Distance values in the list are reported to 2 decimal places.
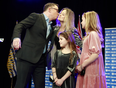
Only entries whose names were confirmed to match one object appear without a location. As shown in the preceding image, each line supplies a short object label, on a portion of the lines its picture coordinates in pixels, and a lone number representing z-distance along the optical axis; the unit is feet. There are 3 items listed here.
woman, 18.86
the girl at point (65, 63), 17.91
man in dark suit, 17.77
